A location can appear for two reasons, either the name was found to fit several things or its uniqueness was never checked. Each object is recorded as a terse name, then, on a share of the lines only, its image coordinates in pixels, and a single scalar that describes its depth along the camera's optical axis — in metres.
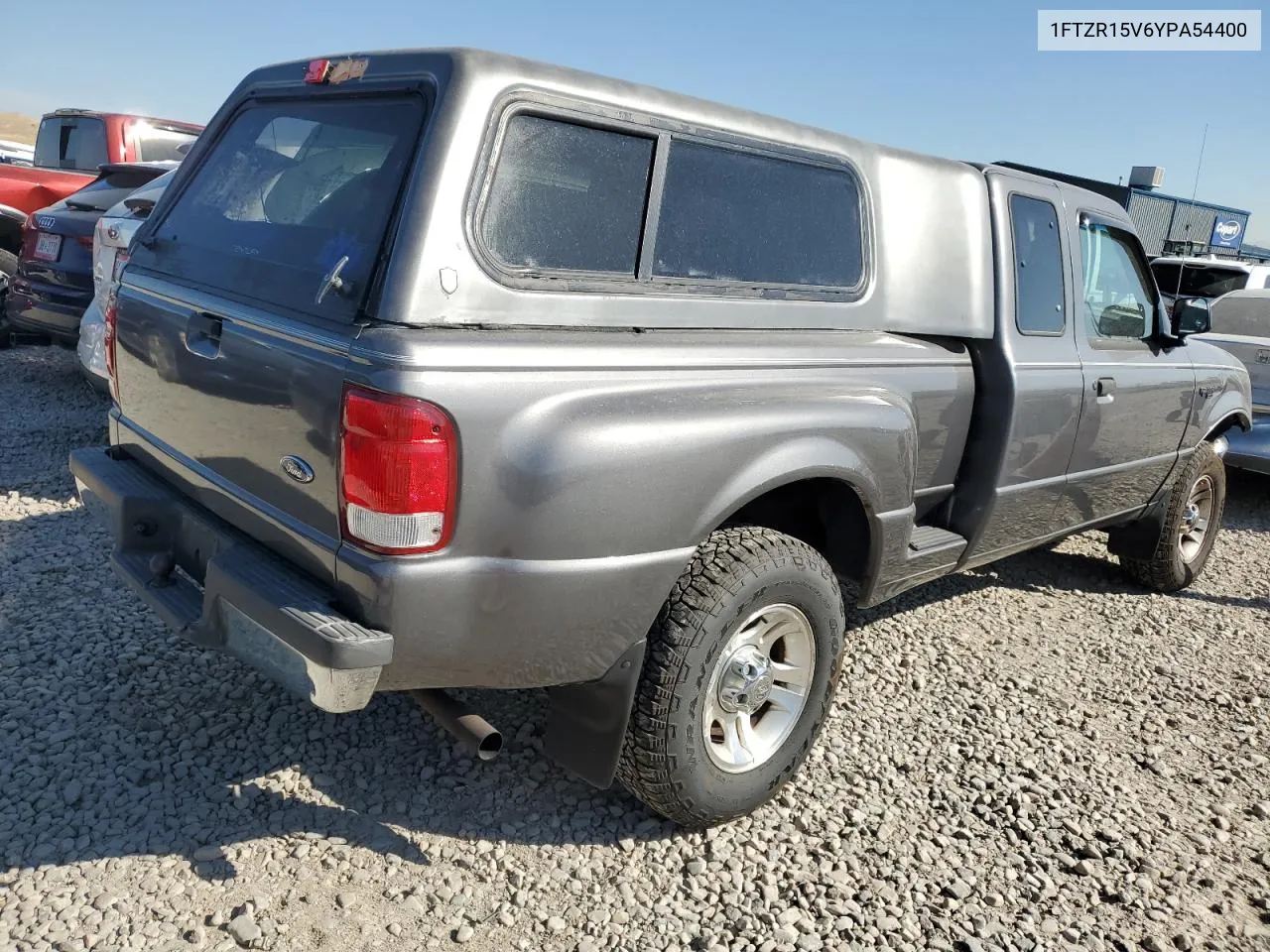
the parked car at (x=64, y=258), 6.50
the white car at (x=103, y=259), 5.21
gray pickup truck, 2.12
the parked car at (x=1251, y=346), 6.61
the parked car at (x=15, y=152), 13.73
